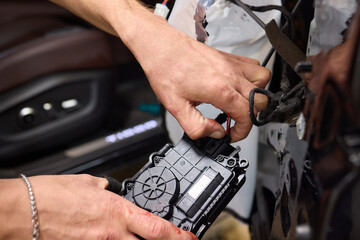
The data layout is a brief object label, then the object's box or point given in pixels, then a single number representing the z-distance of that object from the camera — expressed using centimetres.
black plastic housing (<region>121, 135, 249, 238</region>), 69
